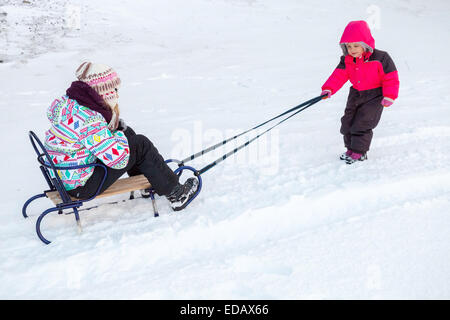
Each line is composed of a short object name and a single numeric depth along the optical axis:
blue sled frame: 2.74
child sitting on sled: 2.65
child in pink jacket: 3.42
